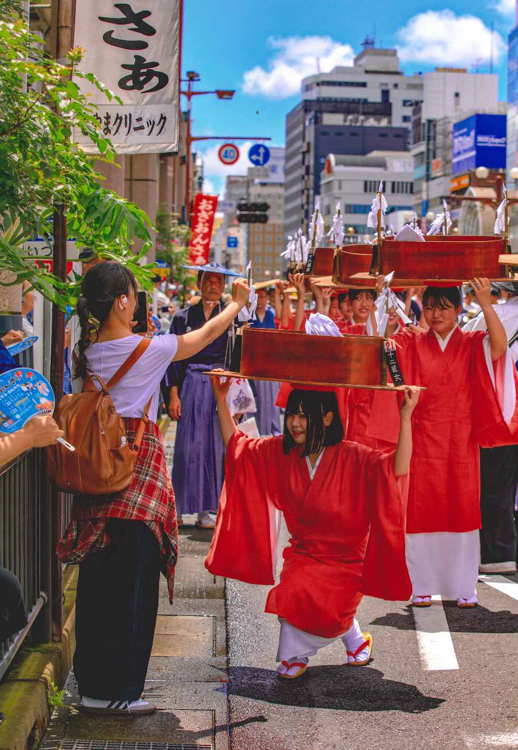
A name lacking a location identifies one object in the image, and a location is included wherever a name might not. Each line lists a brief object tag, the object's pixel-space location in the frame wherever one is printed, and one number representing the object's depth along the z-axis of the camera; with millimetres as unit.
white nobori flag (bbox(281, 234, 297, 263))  8578
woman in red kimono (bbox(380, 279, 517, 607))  5742
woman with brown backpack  3998
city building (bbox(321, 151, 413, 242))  129750
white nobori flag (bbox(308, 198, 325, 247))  6801
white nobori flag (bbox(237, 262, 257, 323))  4512
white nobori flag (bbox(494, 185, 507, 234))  5466
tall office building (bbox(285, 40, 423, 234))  143625
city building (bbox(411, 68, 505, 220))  105562
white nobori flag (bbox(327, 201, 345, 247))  5957
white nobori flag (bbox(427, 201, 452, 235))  6129
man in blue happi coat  7965
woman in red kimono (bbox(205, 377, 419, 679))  4555
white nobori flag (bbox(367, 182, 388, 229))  5336
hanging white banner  7016
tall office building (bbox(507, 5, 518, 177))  72062
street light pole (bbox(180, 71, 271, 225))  29677
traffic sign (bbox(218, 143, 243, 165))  43838
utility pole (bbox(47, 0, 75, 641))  4379
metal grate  3865
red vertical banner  31078
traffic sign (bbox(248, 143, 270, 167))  49062
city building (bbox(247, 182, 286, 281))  190625
